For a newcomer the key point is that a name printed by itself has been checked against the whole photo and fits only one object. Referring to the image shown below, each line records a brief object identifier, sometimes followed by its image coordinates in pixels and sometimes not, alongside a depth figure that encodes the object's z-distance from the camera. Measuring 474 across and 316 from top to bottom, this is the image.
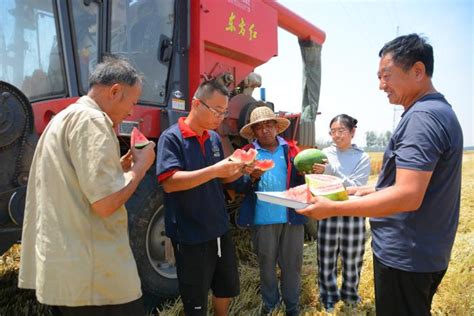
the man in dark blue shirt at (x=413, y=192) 1.70
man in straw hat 3.07
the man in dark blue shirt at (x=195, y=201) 2.37
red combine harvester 2.29
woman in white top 3.38
